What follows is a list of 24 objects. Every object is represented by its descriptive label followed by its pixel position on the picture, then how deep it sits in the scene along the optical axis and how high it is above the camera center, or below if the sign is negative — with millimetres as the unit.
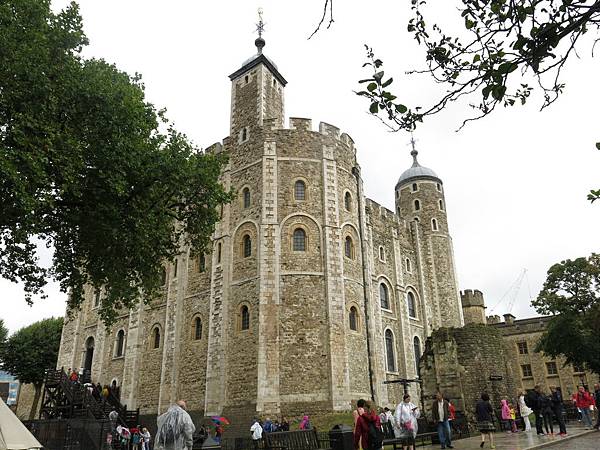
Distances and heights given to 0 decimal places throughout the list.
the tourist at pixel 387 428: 14024 -499
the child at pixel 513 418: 16594 -379
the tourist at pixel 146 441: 19609 -965
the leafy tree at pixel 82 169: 11727 +6655
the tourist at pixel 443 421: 12102 -292
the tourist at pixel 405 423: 10703 -296
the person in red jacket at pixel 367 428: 8234 -282
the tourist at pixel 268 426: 17766 -455
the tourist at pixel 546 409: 14203 -83
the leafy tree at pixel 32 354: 35688 +4630
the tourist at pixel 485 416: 11416 -204
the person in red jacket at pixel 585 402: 15289 +97
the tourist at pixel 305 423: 17908 -389
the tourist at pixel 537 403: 14436 +95
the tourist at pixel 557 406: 13586 -19
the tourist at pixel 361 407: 8445 +60
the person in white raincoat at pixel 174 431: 8242 -262
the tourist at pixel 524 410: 16453 -107
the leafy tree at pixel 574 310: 26922 +5156
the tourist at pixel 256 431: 16672 -599
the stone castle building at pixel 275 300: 20531 +5260
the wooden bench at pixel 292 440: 12648 -701
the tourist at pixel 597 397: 14888 +232
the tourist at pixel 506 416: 16906 -295
